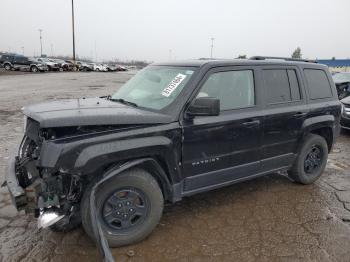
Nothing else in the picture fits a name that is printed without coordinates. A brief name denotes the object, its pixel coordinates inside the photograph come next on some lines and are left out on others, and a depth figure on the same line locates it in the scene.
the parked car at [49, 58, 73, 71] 45.44
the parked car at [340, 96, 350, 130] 8.44
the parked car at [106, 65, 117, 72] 61.30
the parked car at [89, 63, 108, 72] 57.55
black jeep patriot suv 2.83
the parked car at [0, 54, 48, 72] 36.19
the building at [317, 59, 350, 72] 29.27
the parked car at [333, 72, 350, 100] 12.68
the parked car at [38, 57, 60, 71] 40.61
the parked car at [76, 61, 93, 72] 54.36
